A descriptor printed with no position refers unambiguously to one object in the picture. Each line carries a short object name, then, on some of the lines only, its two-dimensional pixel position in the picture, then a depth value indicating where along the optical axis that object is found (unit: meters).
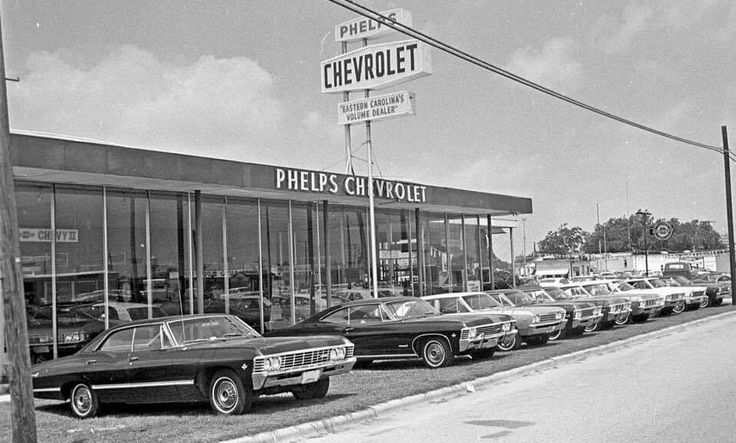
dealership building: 18.73
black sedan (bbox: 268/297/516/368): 16.12
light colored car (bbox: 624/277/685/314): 29.61
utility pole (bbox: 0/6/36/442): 8.44
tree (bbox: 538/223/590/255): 159.25
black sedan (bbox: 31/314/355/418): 11.16
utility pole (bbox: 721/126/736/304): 37.09
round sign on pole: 53.12
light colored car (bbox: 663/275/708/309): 31.75
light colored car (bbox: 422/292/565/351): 19.17
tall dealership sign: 25.86
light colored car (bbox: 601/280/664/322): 27.11
